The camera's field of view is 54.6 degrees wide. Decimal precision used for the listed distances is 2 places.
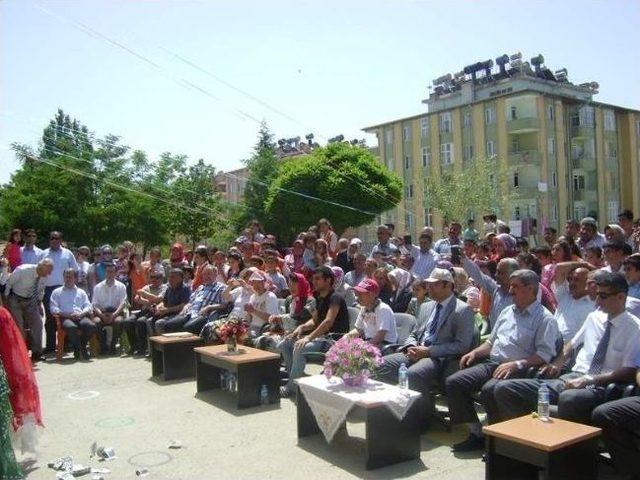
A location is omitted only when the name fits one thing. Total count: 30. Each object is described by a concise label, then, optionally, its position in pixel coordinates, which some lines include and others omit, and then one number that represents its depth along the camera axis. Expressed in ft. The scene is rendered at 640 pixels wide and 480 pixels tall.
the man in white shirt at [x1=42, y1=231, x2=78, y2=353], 36.76
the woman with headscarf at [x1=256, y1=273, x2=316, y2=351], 28.14
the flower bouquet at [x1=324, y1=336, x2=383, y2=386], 18.29
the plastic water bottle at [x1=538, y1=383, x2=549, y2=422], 14.76
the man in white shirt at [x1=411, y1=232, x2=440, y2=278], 35.45
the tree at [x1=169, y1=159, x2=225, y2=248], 122.11
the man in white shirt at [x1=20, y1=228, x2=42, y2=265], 40.06
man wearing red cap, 22.80
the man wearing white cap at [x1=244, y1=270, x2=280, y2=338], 28.99
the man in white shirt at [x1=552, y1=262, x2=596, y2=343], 20.02
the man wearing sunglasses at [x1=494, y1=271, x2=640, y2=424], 15.53
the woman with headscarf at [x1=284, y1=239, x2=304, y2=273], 38.04
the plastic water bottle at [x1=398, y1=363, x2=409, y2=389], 18.48
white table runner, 17.13
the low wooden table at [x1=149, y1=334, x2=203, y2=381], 28.96
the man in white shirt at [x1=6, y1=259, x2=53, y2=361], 34.04
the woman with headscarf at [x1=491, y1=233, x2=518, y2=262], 29.89
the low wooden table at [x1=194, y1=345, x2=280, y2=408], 23.56
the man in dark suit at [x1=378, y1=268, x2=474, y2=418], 19.74
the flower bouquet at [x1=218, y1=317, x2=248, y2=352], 24.80
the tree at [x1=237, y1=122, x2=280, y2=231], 133.80
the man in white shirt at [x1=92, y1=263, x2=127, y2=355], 36.24
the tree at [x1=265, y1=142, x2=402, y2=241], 106.93
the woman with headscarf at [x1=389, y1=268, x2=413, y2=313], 30.17
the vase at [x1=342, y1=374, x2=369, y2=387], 18.40
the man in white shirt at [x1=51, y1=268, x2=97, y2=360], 34.99
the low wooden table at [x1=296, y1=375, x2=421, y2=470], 16.88
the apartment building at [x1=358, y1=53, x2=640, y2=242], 143.33
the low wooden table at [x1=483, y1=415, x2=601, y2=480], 13.17
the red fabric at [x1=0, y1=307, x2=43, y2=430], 17.29
